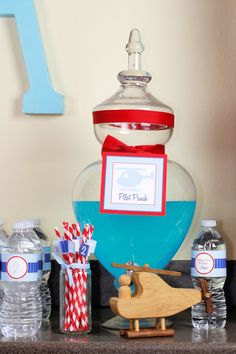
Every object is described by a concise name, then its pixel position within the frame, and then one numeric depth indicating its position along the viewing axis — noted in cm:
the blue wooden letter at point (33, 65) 158
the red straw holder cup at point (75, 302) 128
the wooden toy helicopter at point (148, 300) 124
